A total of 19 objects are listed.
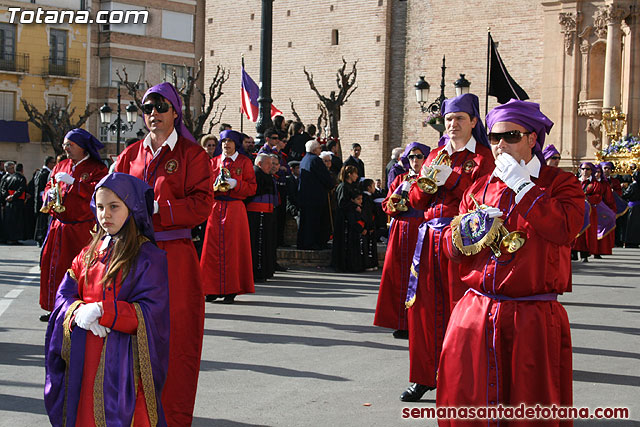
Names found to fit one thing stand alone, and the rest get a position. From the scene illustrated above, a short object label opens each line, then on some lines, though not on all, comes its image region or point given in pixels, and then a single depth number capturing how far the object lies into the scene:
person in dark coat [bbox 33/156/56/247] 19.72
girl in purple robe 4.38
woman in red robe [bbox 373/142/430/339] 8.49
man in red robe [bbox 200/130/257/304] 11.32
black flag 19.50
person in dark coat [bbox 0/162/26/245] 22.06
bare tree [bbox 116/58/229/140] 30.79
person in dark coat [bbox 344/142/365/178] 17.00
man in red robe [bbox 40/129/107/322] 9.33
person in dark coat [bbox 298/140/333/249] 16.12
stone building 30.11
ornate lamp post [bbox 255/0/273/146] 15.06
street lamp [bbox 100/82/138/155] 32.16
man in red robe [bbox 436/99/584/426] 4.34
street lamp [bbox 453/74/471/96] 22.17
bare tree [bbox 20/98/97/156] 45.88
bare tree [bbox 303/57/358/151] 33.31
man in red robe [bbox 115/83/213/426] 5.66
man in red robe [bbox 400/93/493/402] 6.75
